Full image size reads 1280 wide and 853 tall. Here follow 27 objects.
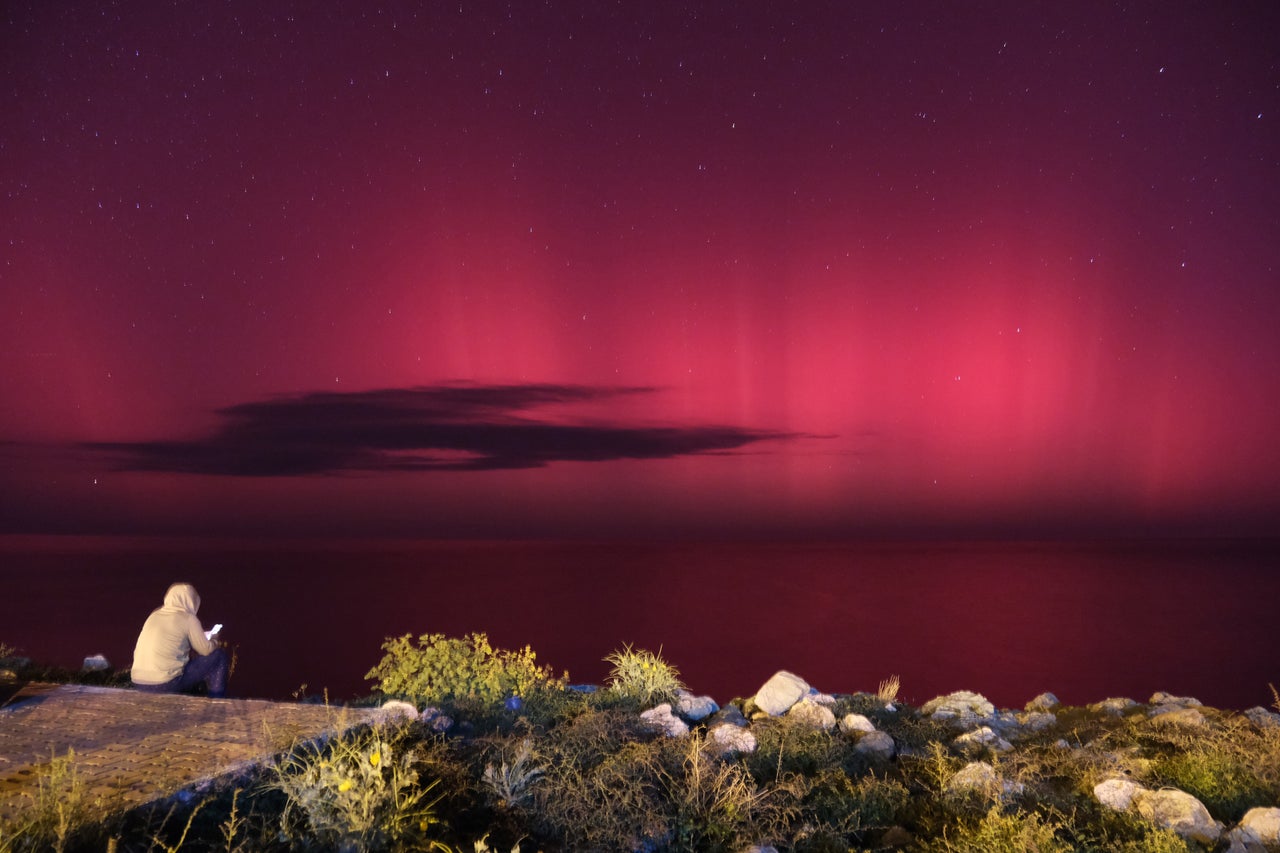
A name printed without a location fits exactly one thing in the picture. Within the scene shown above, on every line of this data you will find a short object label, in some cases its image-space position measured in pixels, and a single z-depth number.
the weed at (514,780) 5.23
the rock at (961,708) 9.14
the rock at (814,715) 7.54
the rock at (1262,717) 8.23
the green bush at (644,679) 8.98
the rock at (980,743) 7.33
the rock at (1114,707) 10.73
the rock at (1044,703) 11.74
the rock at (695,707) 8.38
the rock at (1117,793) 5.61
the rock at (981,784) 5.73
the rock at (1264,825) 5.01
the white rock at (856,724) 7.49
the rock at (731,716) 7.88
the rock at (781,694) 8.43
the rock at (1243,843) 4.89
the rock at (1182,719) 8.35
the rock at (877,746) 6.99
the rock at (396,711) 6.21
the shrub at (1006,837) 4.66
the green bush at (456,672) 8.98
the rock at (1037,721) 9.42
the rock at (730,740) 6.63
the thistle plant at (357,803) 4.20
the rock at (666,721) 7.29
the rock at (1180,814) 5.10
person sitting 7.48
